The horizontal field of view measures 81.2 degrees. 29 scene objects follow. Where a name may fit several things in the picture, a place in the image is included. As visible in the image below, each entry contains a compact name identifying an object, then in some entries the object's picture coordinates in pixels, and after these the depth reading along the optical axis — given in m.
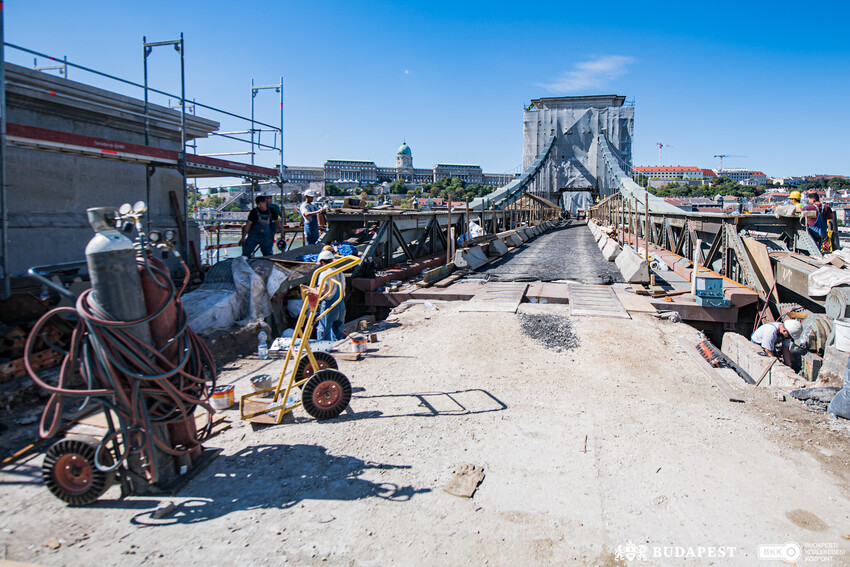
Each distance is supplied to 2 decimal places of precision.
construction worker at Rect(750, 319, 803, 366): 6.95
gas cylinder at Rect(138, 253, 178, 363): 3.12
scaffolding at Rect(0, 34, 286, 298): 5.59
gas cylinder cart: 2.91
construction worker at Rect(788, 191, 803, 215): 9.81
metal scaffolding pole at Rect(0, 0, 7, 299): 5.45
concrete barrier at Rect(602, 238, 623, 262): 14.87
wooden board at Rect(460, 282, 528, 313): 8.28
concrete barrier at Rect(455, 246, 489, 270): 12.67
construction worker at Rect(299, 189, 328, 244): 11.30
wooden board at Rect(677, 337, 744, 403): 4.69
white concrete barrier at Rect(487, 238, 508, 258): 16.20
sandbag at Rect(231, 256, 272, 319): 8.14
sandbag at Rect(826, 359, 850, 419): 4.17
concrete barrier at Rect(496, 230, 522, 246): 20.20
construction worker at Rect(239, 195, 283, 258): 9.79
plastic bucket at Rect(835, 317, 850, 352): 5.52
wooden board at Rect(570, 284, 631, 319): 7.92
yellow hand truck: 4.14
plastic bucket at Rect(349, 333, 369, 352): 6.05
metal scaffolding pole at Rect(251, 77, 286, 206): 12.75
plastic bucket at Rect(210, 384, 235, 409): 4.54
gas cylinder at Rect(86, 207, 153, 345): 2.89
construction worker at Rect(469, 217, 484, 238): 17.84
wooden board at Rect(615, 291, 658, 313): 8.18
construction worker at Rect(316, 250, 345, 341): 6.76
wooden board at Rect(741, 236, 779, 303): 8.35
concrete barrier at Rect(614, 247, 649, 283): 10.01
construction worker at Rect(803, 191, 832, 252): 10.01
